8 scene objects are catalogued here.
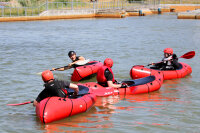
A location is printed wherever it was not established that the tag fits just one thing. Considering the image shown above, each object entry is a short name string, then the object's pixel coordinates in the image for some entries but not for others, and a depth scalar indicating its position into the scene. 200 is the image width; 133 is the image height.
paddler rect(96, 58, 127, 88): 9.15
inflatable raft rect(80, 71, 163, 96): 9.45
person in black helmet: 11.06
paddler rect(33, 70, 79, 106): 7.25
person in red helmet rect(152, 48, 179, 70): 11.61
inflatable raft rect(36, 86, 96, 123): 7.23
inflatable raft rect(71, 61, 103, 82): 11.31
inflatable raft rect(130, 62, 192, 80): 11.35
